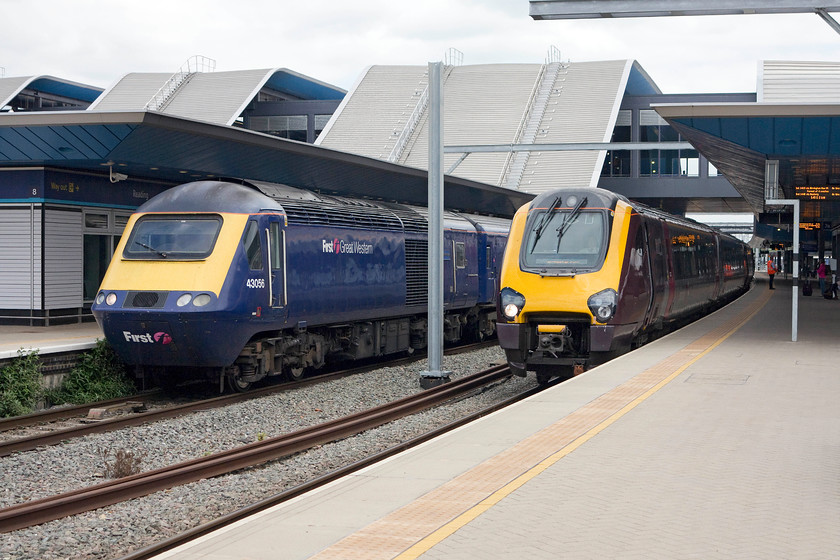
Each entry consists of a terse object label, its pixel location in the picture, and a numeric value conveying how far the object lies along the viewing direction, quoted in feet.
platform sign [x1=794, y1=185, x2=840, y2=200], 87.65
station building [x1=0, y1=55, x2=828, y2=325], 60.08
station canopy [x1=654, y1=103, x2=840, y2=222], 60.54
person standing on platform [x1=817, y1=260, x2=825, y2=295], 145.51
